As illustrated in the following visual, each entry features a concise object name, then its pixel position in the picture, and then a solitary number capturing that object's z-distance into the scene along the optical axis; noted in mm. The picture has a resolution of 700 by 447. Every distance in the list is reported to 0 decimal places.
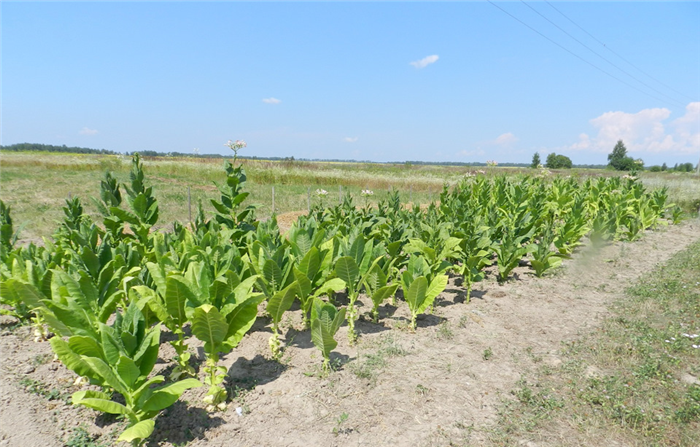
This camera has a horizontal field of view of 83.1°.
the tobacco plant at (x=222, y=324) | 2621
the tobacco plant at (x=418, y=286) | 3848
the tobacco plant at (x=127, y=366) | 2154
